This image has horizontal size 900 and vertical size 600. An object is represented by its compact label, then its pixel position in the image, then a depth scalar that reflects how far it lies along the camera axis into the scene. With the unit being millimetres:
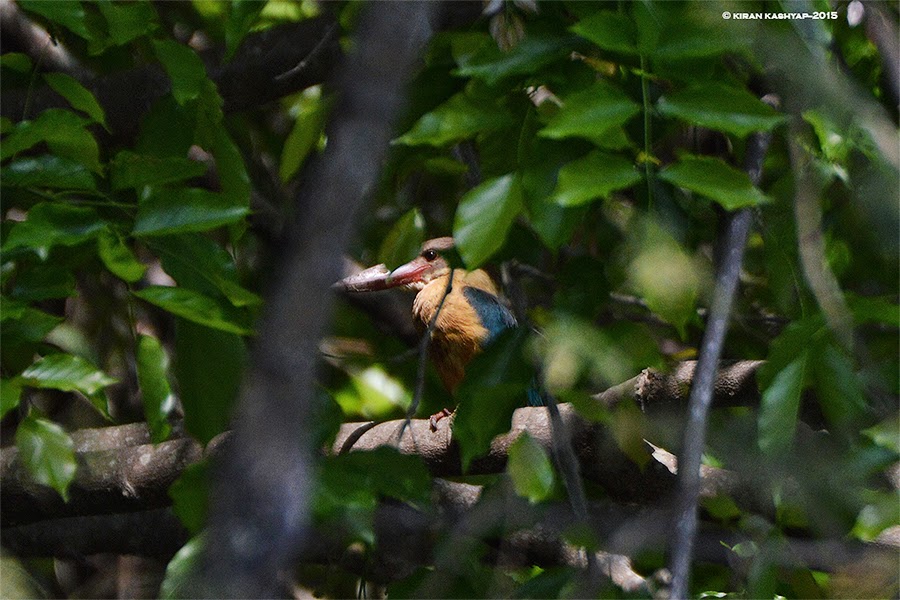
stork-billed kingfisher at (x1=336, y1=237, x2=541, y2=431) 13449
